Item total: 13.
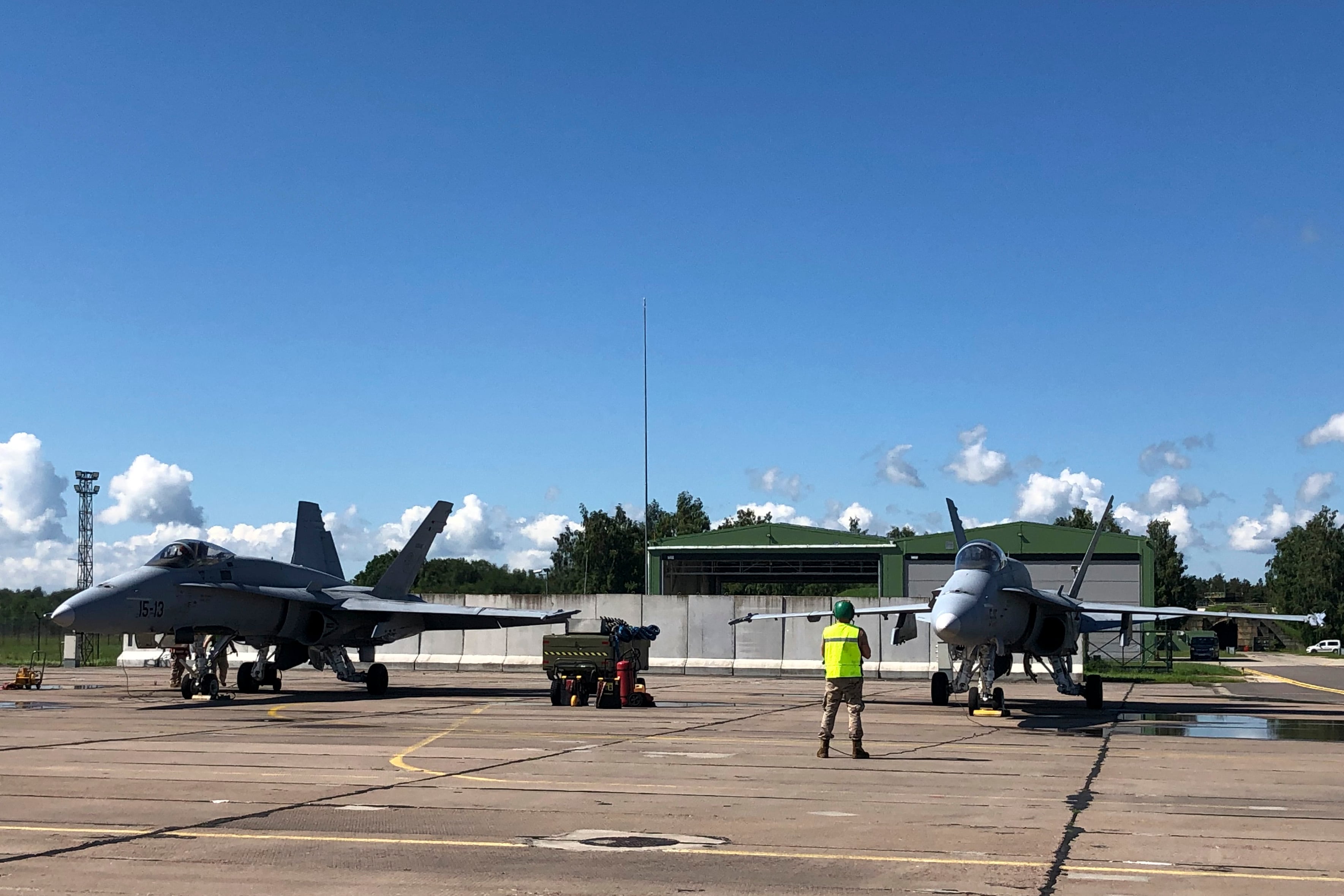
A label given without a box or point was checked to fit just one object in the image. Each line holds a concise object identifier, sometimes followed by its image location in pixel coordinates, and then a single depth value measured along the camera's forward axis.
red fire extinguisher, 23.20
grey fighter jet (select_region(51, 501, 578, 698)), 23.44
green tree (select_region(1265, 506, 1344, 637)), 107.75
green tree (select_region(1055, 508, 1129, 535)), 125.69
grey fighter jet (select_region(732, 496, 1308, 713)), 19.70
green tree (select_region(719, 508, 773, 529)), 138.38
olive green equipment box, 23.97
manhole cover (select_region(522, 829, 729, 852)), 8.23
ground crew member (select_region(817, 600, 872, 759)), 14.29
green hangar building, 61.16
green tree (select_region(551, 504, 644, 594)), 120.12
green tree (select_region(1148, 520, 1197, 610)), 119.31
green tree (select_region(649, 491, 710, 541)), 133.62
